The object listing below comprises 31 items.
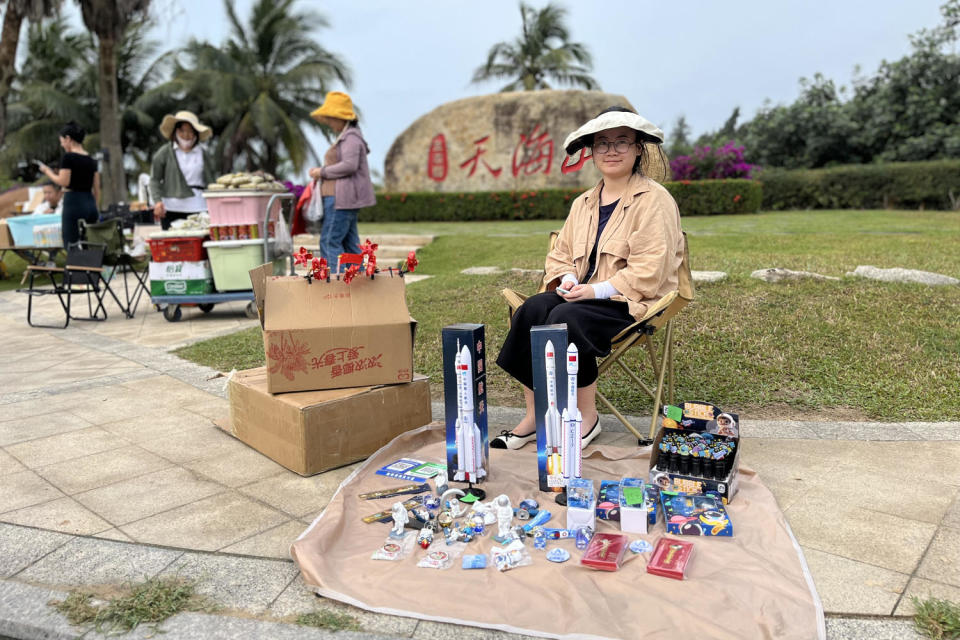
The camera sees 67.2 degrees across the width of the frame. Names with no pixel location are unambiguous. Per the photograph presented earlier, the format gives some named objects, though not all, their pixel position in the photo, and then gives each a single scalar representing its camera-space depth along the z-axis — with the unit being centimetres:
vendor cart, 709
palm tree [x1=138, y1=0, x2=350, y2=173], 2583
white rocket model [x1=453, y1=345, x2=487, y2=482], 286
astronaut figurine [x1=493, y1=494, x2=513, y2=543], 251
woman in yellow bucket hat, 644
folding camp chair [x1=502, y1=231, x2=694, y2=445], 329
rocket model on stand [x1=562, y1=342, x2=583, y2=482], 270
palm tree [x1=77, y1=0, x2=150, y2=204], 1691
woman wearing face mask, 756
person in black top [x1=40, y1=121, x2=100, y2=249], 771
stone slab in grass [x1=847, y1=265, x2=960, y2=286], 614
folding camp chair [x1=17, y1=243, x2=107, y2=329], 721
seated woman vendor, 330
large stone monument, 1794
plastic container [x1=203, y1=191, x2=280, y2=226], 701
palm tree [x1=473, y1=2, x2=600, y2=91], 3117
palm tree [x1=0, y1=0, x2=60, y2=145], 1316
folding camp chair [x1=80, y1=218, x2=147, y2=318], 774
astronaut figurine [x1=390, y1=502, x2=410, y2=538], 256
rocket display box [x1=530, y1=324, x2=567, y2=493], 275
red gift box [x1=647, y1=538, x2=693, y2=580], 222
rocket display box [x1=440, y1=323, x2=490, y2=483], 287
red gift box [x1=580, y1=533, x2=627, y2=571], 227
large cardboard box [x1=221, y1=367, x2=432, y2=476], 321
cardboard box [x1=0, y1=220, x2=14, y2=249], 986
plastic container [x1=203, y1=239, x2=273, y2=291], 706
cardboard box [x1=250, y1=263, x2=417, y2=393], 334
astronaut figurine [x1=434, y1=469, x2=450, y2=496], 295
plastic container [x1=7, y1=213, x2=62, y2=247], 977
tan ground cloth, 201
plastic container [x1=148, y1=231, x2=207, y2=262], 703
